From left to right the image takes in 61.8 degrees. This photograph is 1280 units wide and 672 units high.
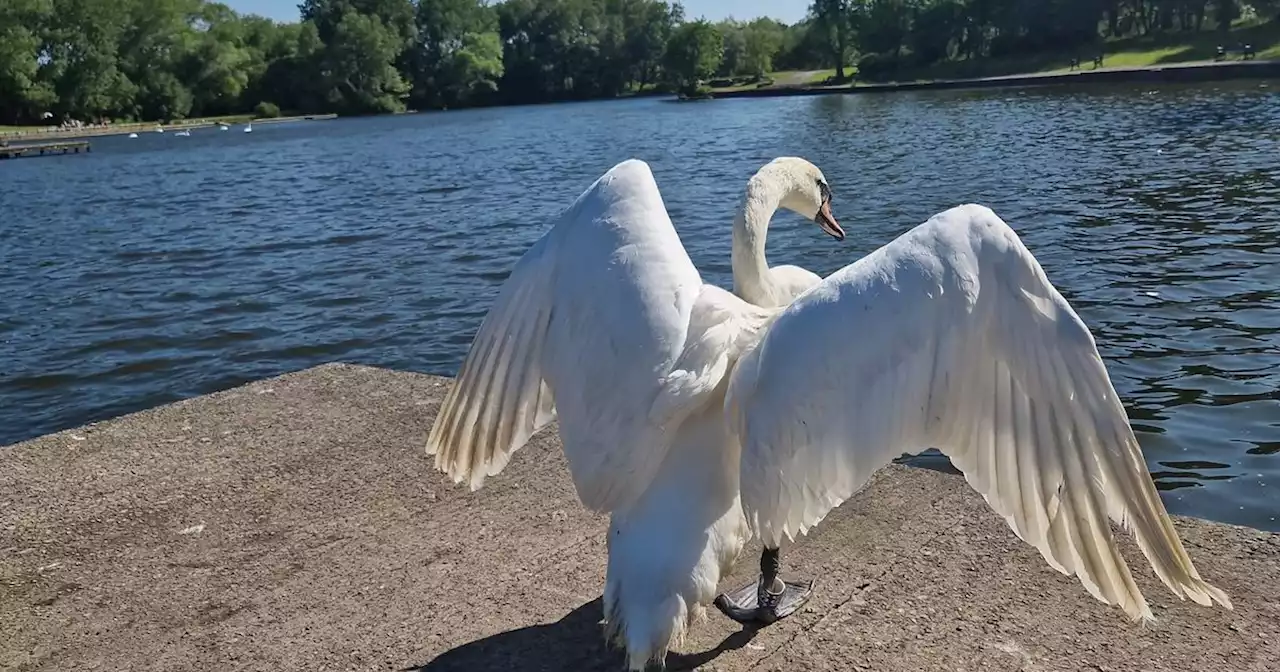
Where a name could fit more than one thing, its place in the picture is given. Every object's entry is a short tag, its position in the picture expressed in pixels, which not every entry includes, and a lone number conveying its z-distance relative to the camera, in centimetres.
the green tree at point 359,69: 10338
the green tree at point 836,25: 10068
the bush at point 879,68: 8919
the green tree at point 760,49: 11831
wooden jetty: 5252
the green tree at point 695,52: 11525
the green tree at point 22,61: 7994
